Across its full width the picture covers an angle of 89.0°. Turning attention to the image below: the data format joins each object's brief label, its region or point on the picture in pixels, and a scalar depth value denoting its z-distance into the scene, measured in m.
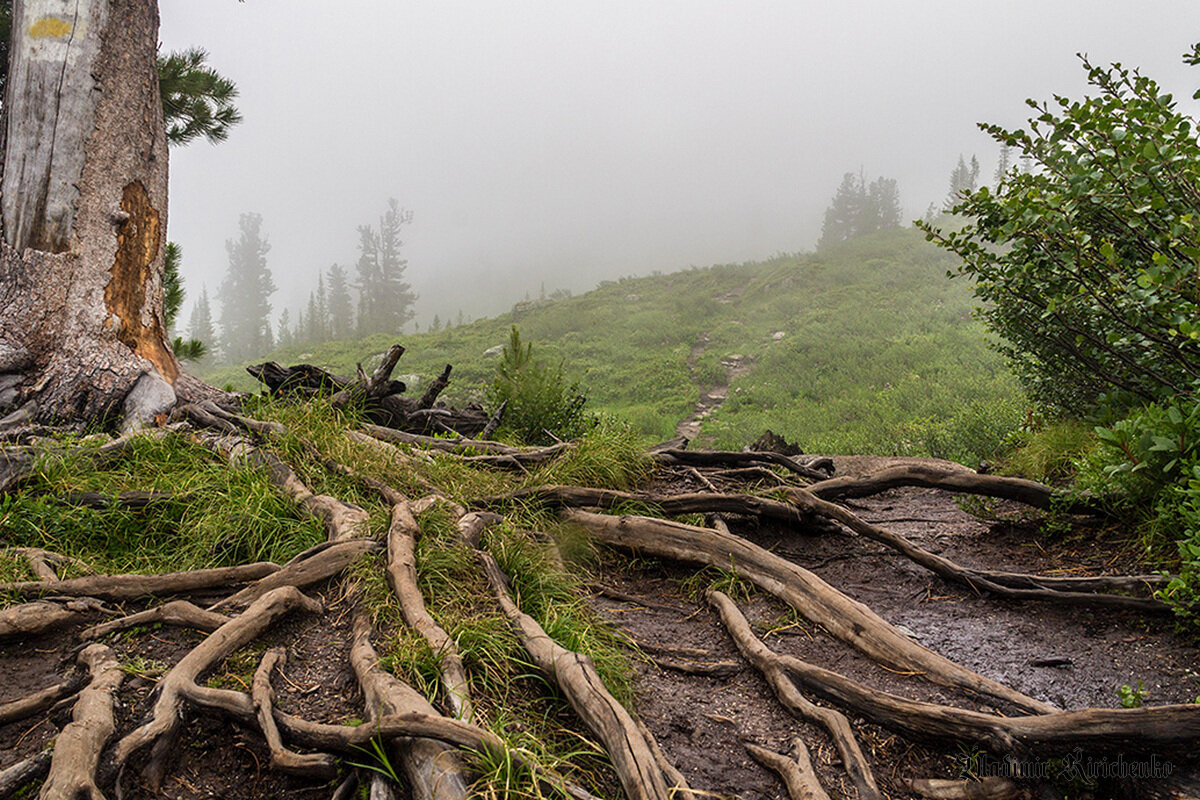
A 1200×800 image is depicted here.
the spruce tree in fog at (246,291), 80.88
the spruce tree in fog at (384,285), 66.69
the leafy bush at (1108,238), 3.50
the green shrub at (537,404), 7.89
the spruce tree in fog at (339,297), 74.81
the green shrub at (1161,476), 3.04
